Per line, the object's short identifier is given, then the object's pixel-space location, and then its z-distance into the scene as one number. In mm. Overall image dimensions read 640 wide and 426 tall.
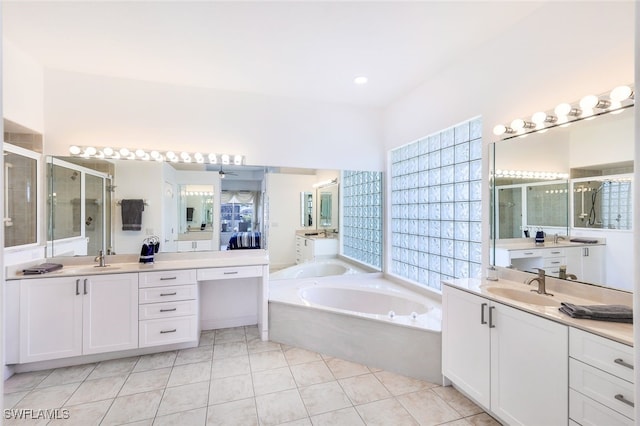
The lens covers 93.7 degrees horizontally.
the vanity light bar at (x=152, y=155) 2973
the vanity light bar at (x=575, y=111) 1649
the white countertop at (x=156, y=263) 2582
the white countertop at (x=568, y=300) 1398
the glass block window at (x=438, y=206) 2762
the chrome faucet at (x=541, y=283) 1996
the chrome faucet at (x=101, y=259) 2906
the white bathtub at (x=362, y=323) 2441
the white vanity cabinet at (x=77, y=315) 2461
